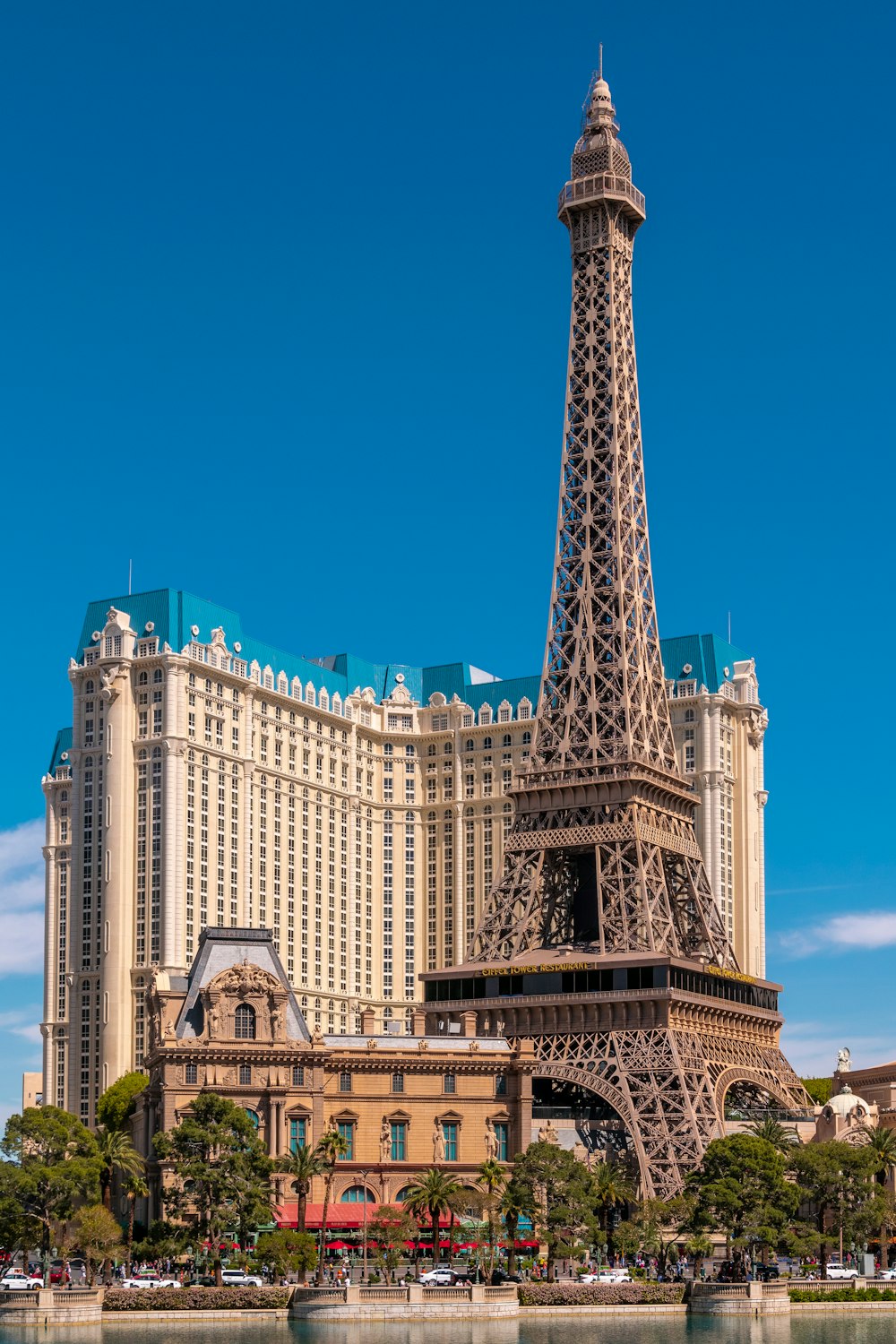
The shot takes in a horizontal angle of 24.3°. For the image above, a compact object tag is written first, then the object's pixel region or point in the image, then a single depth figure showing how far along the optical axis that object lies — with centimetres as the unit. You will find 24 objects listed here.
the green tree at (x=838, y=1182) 14388
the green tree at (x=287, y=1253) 12519
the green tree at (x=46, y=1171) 13075
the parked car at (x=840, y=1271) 13800
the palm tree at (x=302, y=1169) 13038
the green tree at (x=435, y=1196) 13038
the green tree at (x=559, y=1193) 13500
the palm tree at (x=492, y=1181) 13562
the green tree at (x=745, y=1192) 13088
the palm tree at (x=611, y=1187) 14138
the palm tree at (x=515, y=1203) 13188
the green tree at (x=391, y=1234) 12850
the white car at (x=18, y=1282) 12381
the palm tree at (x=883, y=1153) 15200
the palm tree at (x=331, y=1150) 13700
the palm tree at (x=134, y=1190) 14025
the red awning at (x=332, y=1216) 14262
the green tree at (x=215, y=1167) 12775
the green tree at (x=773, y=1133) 14588
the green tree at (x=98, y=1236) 12600
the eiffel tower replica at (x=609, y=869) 15725
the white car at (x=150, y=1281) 12309
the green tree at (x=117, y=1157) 13888
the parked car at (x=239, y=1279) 12500
